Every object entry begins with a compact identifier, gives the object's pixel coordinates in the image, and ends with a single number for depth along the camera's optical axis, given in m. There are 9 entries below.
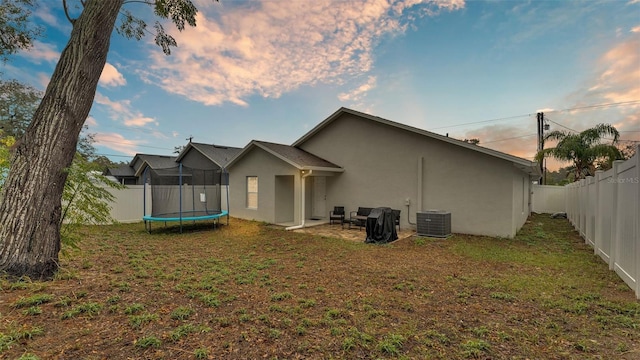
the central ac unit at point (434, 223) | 9.05
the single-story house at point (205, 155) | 21.20
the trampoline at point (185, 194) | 10.38
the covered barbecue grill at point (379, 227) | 8.32
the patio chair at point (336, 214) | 11.74
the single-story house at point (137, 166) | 25.27
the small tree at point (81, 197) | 4.91
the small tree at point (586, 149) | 15.83
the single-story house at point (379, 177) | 9.17
